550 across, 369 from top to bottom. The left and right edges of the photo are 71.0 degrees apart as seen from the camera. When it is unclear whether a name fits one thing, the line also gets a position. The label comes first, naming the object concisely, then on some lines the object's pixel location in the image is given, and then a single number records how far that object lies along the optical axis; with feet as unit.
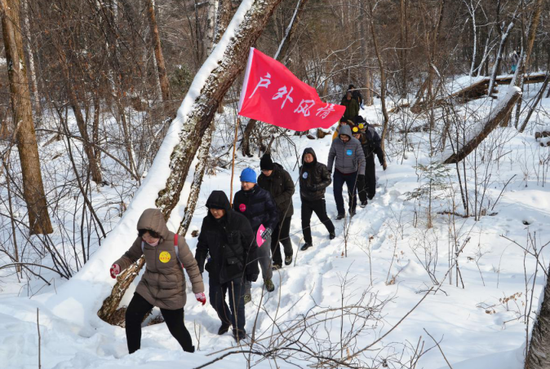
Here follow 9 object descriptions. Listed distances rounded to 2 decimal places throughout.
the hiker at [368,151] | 24.64
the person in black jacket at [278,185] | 17.22
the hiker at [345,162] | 21.58
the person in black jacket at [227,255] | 12.62
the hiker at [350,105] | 35.13
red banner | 14.69
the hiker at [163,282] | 11.39
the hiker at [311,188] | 19.11
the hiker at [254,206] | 15.24
